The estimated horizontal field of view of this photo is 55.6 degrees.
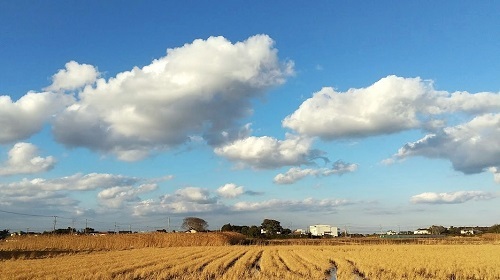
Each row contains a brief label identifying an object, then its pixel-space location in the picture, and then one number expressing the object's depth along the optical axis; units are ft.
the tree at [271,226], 579.89
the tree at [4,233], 382.22
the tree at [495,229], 529.08
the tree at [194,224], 575.79
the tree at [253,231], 498.61
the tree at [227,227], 573.74
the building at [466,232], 603.43
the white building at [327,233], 650.84
